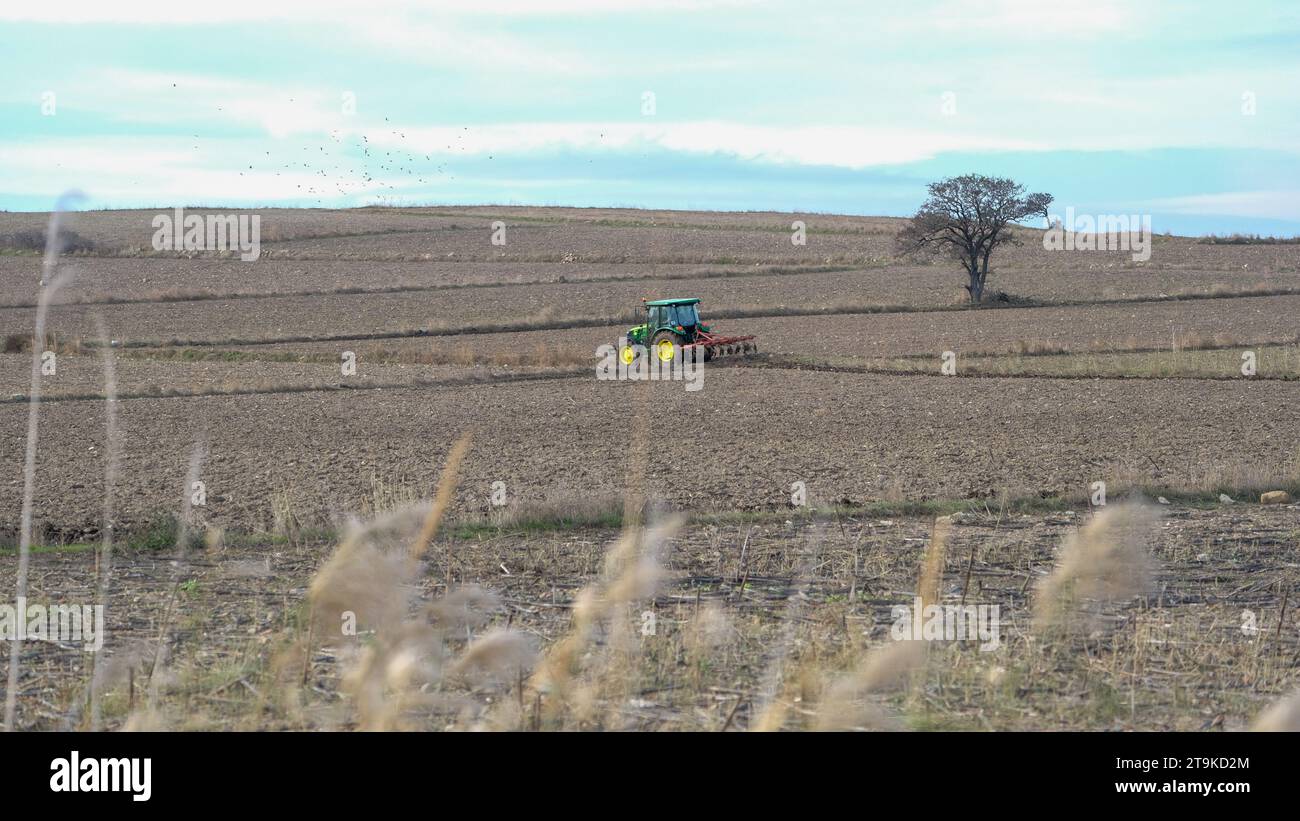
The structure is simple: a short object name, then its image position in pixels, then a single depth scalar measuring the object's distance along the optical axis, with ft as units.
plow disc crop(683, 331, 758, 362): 192.41
